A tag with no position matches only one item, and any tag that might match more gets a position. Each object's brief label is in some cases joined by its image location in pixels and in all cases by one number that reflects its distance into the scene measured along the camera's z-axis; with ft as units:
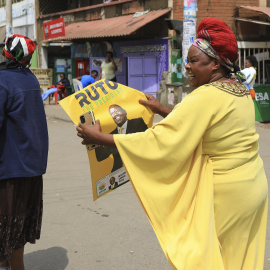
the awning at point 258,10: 33.94
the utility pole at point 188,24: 25.93
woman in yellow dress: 6.25
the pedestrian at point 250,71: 27.97
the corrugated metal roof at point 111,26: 37.78
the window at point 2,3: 68.97
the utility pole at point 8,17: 52.56
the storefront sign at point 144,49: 39.96
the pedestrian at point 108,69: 41.94
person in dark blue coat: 8.22
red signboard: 46.60
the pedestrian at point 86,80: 38.73
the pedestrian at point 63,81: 51.47
